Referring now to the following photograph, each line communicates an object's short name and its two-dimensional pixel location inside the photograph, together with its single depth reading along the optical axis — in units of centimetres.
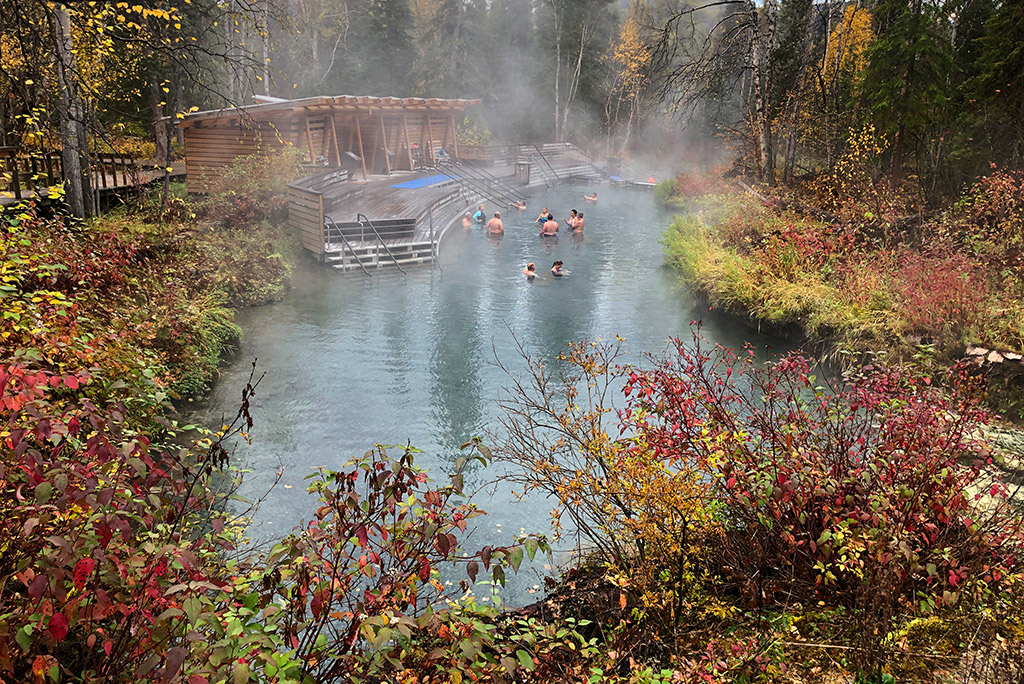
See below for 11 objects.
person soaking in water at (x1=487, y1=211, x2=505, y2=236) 2550
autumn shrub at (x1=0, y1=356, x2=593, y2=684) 278
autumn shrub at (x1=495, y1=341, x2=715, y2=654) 477
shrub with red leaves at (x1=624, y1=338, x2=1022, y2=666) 426
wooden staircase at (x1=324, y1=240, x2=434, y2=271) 2055
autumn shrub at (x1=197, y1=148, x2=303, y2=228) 2044
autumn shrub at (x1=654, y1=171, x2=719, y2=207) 3069
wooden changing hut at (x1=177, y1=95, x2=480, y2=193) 2580
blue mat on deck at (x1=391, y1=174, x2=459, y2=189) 3009
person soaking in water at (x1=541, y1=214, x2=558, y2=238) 2502
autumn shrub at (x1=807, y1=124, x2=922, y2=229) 1590
